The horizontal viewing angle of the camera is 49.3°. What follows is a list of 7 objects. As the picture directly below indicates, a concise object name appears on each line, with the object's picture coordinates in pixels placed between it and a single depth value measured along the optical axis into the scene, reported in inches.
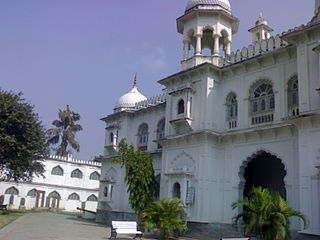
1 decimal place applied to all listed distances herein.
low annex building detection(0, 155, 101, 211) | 1537.9
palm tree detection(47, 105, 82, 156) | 1732.3
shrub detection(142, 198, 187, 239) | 574.2
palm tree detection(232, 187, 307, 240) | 411.8
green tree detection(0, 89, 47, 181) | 889.5
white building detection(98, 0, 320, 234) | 522.9
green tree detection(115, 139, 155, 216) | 708.0
